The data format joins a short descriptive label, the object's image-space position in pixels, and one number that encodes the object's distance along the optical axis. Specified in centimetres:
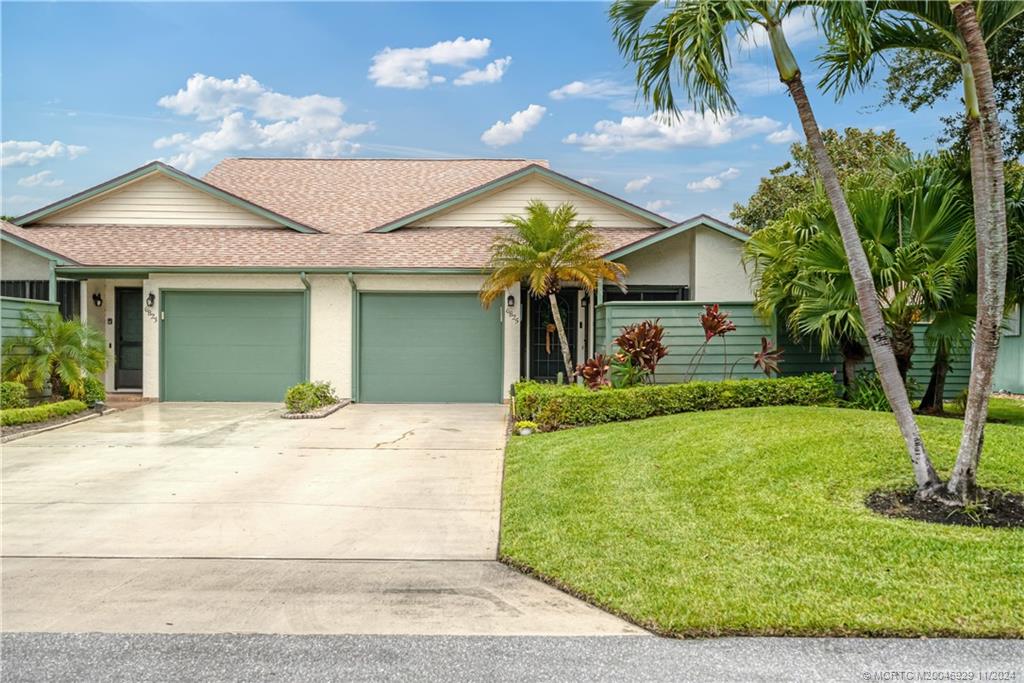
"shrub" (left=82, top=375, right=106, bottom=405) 1320
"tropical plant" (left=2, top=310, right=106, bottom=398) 1245
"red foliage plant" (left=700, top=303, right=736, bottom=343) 1206
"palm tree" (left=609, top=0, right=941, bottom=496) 622
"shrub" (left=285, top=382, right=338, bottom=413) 1317
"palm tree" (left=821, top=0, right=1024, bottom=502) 589
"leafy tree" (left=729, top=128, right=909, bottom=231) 3020
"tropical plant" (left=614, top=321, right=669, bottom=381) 1198
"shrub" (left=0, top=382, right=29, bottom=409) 1174
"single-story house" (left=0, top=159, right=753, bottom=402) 1477
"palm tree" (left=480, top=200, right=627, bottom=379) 1319
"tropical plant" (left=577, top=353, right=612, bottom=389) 1170
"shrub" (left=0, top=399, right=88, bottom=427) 1128
